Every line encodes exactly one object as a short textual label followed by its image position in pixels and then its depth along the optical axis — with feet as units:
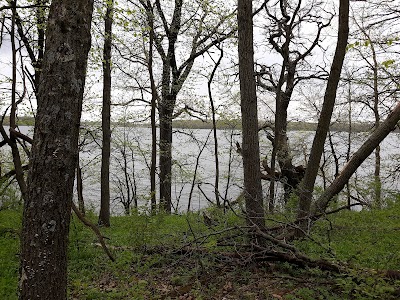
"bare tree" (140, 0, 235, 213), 50.55
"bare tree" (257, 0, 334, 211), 45.14
